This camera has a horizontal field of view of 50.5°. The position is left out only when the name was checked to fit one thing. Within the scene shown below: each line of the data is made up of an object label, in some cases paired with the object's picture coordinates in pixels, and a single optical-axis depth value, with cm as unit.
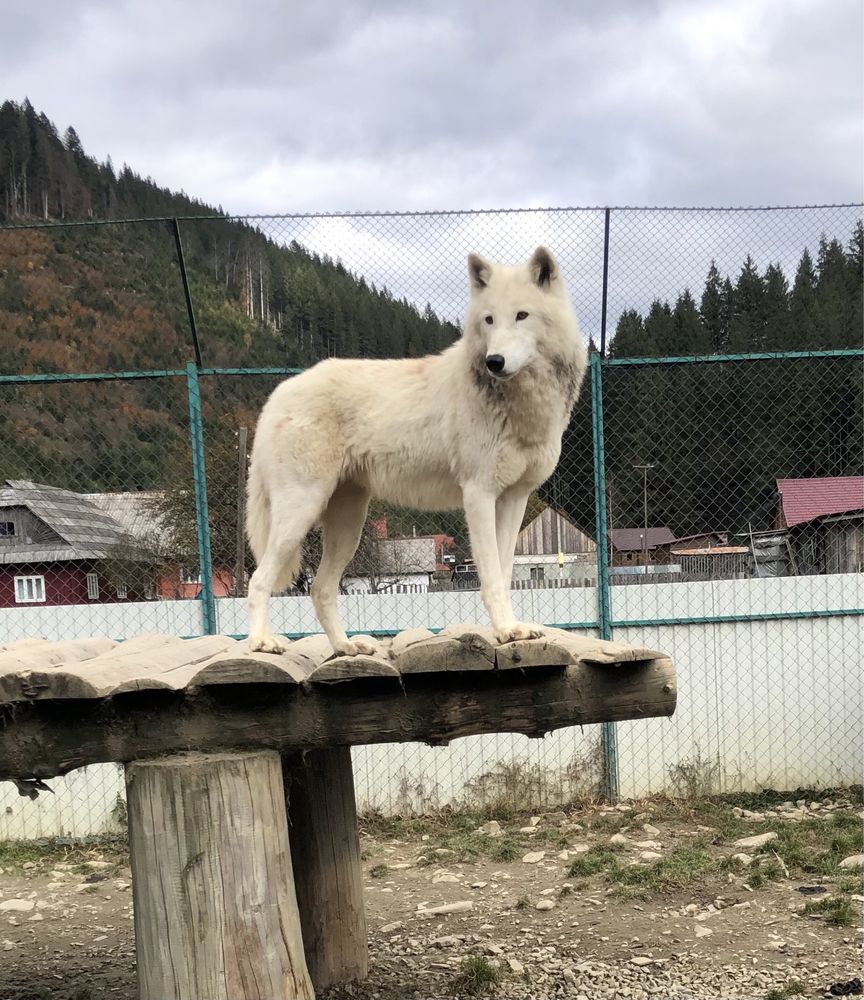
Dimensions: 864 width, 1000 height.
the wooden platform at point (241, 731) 250
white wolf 332
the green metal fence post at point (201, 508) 584
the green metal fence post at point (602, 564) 603
